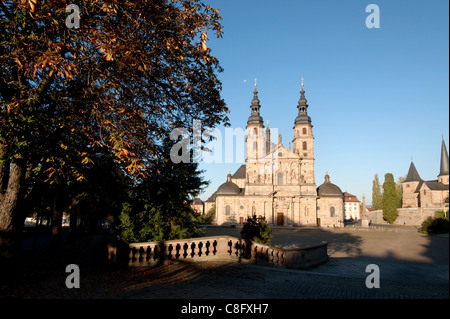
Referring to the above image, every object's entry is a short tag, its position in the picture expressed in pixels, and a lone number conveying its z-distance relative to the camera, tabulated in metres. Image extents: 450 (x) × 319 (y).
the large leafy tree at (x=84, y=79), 7.08
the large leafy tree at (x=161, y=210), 11.94
